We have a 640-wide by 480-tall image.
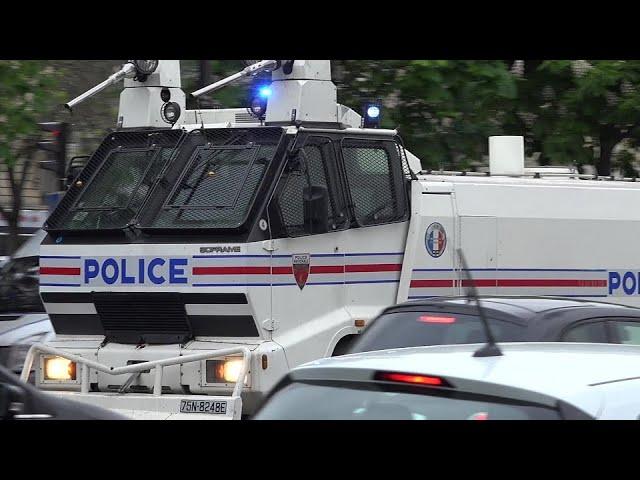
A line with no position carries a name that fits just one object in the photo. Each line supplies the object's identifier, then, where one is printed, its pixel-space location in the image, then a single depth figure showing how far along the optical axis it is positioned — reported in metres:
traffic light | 27.27
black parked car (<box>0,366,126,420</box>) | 11.20
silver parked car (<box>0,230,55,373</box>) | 23.97
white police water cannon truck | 19.39
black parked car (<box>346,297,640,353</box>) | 13.83
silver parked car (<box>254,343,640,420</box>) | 8.59
